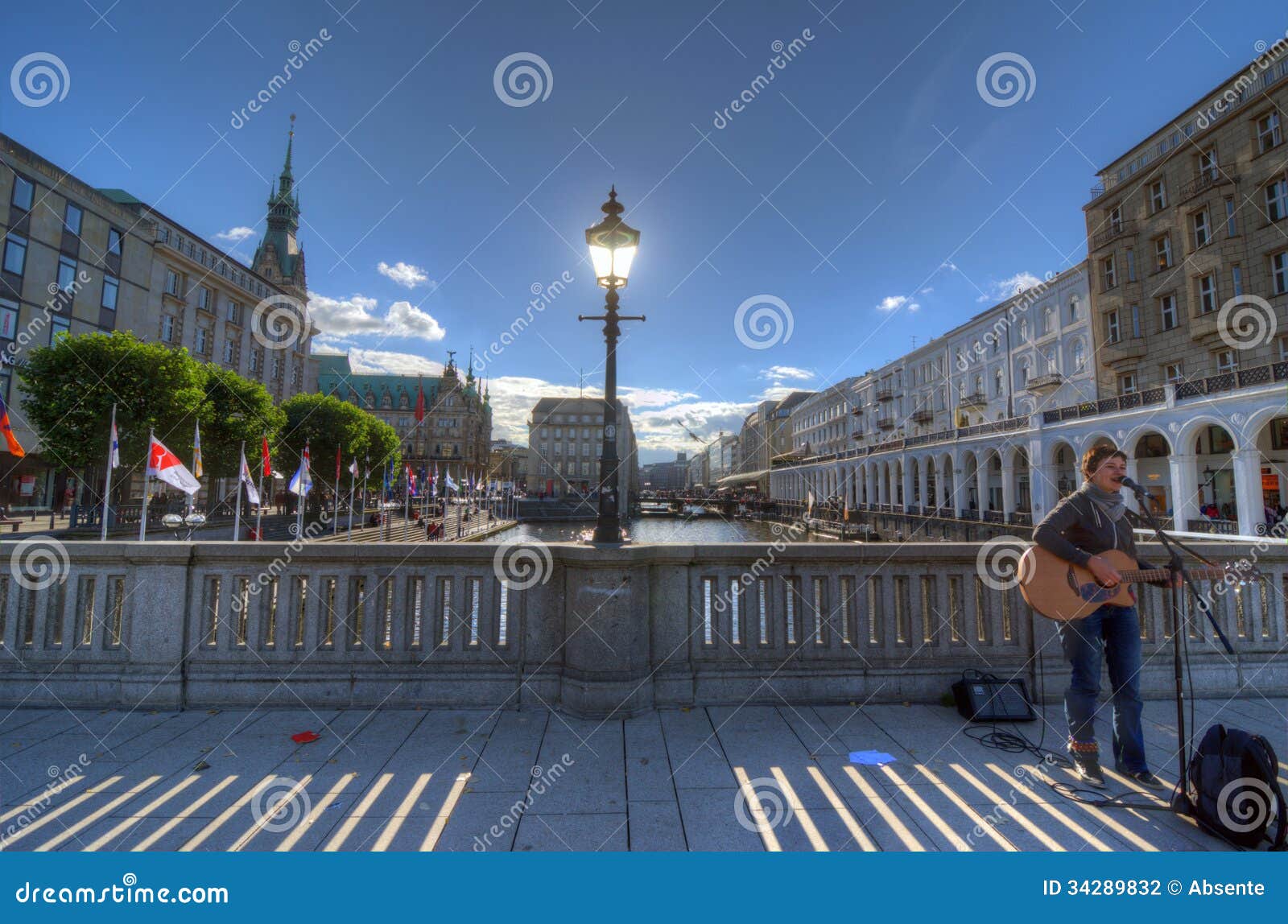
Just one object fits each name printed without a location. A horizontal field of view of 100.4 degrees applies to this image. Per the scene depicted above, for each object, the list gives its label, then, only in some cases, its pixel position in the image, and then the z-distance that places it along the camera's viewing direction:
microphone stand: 3.23
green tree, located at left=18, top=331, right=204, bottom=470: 24.92
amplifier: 4.71
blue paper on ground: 3.99
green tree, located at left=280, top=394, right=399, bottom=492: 43.66
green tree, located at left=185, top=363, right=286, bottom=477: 32.72
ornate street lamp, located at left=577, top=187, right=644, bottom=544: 5.83
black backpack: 2.89
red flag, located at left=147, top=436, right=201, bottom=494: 15.98
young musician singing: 3.71
